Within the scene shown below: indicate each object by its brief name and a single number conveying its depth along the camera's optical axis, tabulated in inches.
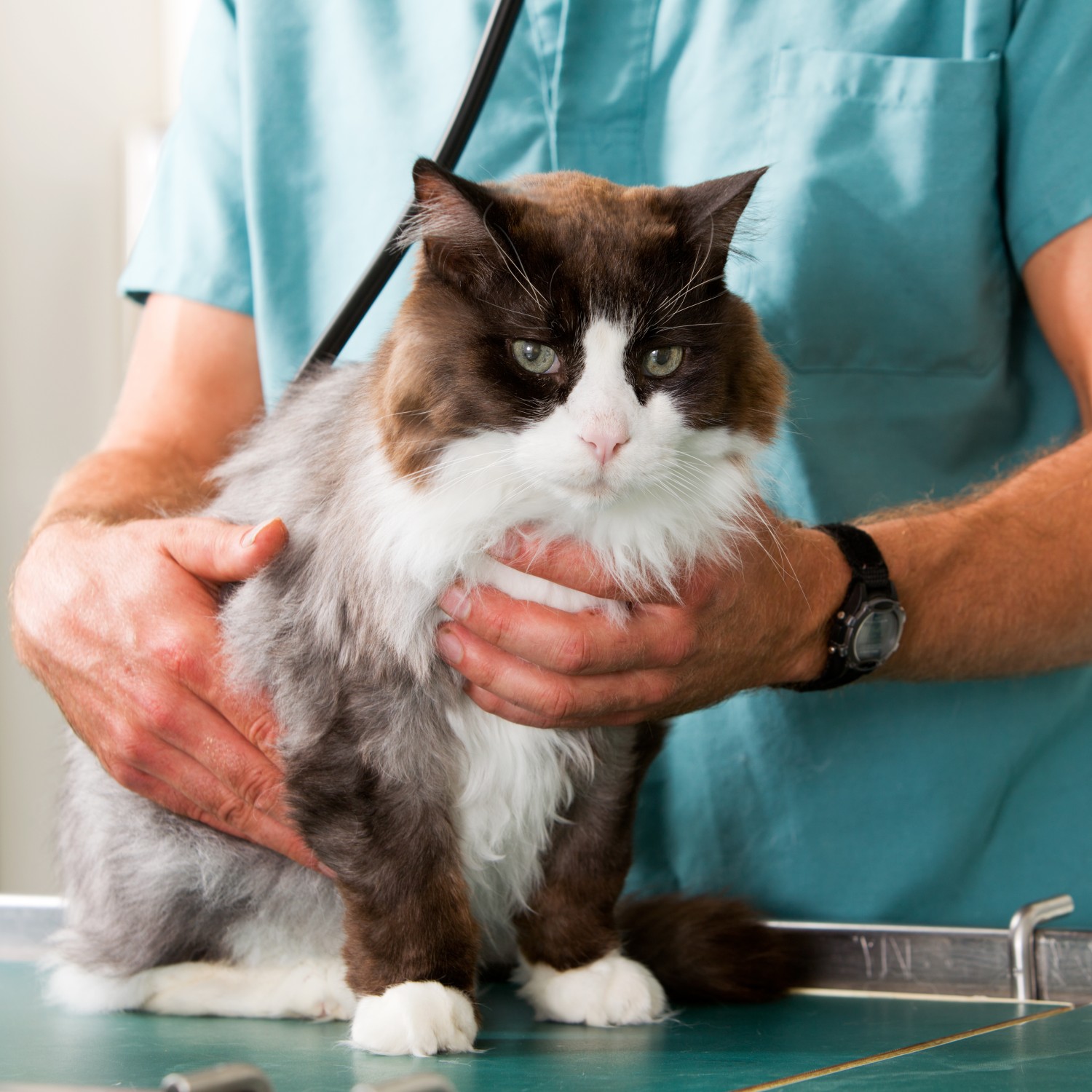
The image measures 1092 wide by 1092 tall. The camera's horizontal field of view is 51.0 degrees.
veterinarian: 61.4
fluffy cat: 41.6
